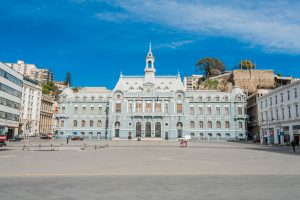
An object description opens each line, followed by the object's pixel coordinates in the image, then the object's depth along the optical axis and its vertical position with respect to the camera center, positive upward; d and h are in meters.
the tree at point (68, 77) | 177.75 +33.92
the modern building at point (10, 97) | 64.26 +7.93
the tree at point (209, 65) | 121.94 +28.95
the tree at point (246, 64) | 112.88 +27.27
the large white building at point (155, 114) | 83.00 +4.83
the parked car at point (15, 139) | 64.14 -2.42
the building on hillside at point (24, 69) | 182.38 +41.56
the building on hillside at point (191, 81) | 184.62 +33.27
